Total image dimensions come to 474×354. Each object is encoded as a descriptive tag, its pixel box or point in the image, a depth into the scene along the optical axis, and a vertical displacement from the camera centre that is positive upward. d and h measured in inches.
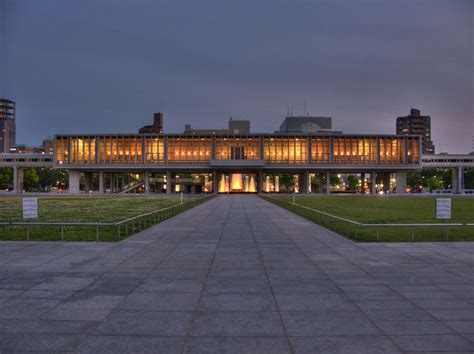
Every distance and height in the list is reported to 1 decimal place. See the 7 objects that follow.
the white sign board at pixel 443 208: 833.1 -46.3
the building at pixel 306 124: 7017.7 +965.9
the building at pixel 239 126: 7537.9 +980.1
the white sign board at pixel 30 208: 816.3 -45.0
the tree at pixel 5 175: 5297.2 +105.0
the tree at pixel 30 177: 5531.5 +84.0
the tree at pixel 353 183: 6912.9 +8.3
